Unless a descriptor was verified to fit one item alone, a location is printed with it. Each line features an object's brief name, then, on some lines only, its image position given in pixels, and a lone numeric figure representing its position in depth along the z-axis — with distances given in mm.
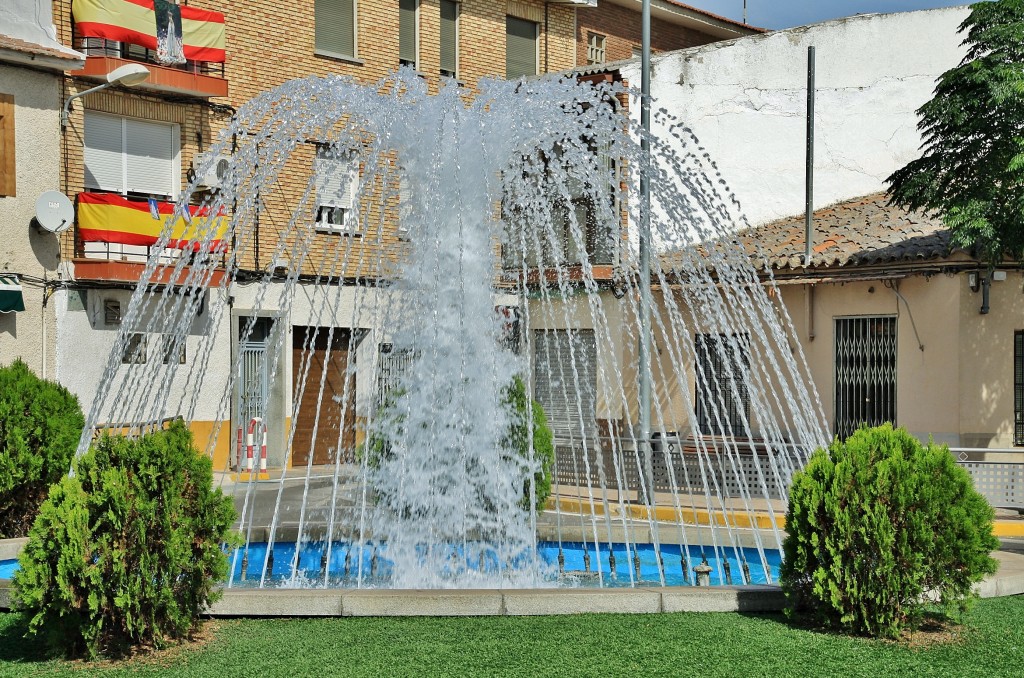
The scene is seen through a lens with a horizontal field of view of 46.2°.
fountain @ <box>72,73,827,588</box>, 9344
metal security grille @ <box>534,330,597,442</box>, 23078
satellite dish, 18641
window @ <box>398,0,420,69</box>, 25270
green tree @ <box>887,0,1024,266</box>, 15180
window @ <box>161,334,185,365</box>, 20614
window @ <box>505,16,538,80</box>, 27344
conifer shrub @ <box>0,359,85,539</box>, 10195
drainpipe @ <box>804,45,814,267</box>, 20031
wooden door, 23688
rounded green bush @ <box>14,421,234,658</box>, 5984
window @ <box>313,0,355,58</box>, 23984
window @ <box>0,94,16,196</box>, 18625
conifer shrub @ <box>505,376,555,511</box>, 10555
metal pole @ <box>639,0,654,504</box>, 15148
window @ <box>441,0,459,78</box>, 25984
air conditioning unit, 21047
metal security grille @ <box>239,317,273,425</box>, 22156
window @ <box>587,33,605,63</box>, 29422
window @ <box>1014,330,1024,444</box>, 17203
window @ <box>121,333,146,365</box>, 20484
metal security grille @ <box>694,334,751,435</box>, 20938
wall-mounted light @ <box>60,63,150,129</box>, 18766
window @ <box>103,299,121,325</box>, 20141
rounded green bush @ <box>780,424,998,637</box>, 6520
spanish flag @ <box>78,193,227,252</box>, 19562
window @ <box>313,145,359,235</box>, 22589
